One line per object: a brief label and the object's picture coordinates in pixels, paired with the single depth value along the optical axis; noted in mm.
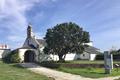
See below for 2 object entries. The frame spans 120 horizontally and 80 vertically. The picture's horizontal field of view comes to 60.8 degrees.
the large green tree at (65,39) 18406
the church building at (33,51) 22697
